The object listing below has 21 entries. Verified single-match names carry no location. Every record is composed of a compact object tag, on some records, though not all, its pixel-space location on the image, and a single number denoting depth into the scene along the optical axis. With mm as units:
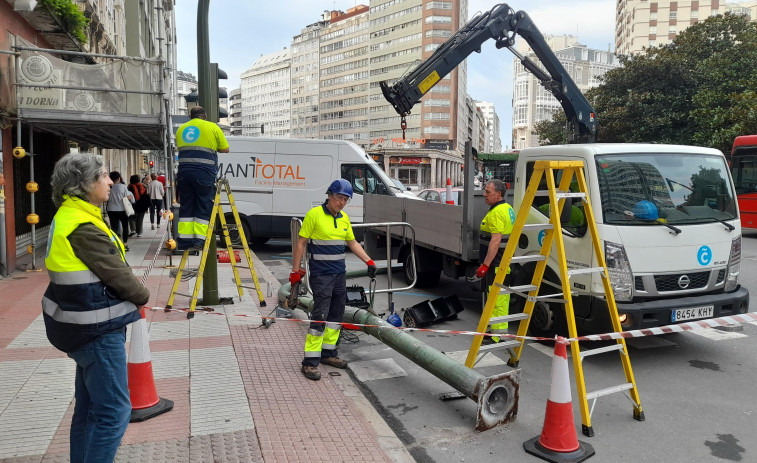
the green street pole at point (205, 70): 6875
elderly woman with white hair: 2727
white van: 13391
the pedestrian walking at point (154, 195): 18469
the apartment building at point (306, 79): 135375
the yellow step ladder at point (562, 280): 4074
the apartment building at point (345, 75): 115938
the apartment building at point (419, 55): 98688
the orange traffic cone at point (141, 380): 3949
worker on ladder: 6379
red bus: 16547
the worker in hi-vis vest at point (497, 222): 5793
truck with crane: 5359
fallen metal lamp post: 4062
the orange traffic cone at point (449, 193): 11945
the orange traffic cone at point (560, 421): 3711
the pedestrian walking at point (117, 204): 12719
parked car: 13992
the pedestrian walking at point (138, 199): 15148
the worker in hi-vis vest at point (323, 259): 5012
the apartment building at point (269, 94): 154125
